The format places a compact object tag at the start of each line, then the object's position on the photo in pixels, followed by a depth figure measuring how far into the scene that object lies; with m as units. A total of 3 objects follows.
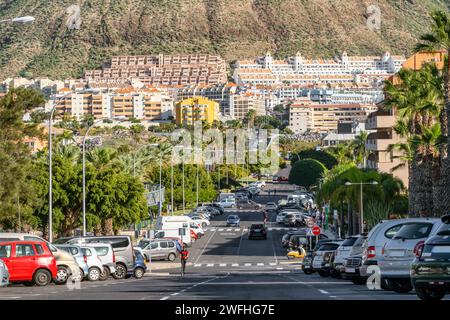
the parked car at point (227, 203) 142.88
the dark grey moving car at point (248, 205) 140.50
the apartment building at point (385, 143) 103.50
